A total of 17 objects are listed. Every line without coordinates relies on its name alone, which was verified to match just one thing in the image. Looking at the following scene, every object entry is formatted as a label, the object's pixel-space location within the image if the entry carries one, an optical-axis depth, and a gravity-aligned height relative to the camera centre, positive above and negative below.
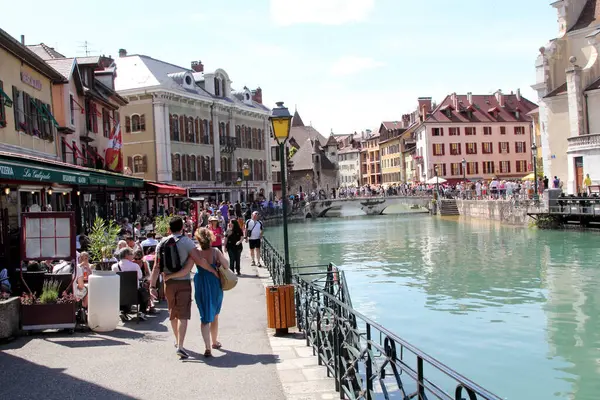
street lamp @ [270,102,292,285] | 11.54 +1.37
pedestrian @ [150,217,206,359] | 8.41 -0.67
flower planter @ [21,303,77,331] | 9.48 -1.36
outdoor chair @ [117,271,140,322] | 10.79 -1.19
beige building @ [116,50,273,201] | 51.66 +7.03
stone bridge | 75.38 +0.03
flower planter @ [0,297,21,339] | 8.97 -1.30
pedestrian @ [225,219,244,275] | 18.06 -0.87
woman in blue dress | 8.50 -0.93
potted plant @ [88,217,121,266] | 12.52 -0.53
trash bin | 9.75 -1.43
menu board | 10.40 -0.27
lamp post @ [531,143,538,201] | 42.39 +0.98
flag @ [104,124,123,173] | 34.34 +3.38
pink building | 89.38 +8.24
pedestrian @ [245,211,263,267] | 20.23 -0.77
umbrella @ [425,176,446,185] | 74.04 +2.25
